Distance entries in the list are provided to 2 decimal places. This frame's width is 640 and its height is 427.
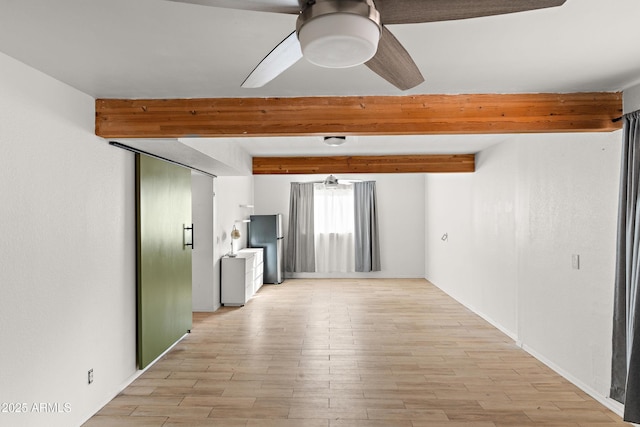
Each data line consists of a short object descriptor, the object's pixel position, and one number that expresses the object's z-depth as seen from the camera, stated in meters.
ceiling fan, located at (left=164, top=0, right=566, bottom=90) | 1.24
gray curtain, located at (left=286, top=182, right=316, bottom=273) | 9.59
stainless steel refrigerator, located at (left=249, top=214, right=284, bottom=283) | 8.70
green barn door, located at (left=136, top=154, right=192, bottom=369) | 3.88
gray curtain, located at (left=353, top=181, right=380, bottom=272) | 9.51
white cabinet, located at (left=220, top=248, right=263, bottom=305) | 6.69
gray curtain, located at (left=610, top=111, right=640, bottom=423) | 2.62
